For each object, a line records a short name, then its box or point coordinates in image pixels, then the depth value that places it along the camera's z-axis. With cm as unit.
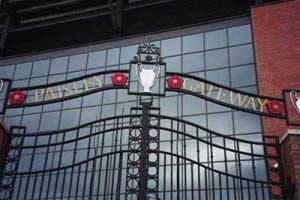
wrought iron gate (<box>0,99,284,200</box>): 728
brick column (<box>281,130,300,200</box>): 696
